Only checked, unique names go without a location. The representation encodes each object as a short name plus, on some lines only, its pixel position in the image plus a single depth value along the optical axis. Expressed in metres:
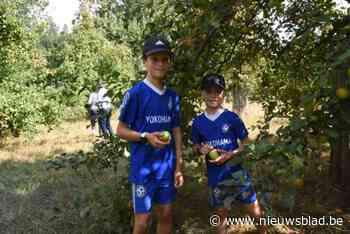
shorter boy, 2.81
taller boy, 2.58
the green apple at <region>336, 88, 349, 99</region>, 1.60
